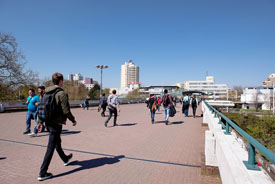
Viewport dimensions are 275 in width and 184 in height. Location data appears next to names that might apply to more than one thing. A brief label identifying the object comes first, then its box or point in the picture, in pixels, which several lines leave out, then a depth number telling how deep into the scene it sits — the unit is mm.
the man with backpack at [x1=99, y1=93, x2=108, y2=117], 14234
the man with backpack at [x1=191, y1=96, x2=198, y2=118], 13883
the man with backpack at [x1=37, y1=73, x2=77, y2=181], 3416
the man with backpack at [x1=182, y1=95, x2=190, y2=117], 14268
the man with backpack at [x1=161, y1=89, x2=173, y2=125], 9952
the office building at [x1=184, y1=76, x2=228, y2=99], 132000
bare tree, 22531
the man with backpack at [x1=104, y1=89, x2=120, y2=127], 9078
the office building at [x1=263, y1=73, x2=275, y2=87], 122838
